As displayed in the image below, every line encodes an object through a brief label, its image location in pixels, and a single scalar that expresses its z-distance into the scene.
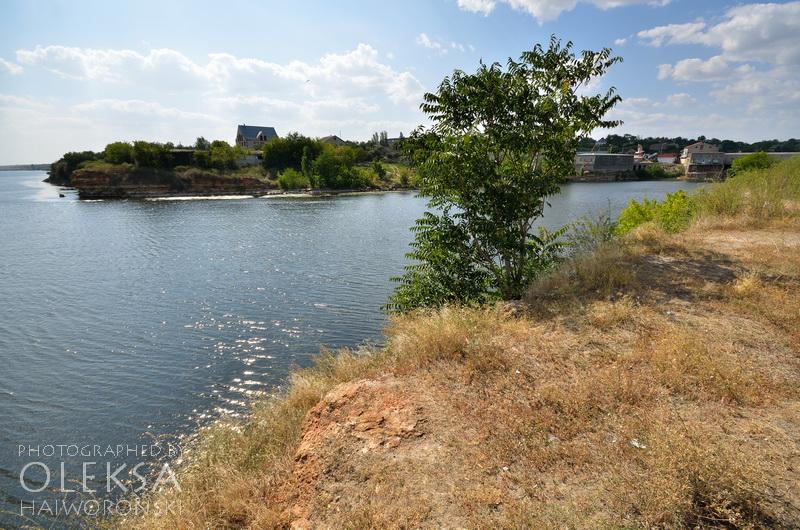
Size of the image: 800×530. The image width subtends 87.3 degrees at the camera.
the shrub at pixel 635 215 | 20.20
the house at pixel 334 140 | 150.62
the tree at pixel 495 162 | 10.91
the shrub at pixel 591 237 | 14.05
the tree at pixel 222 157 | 92.67
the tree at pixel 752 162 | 31.59
